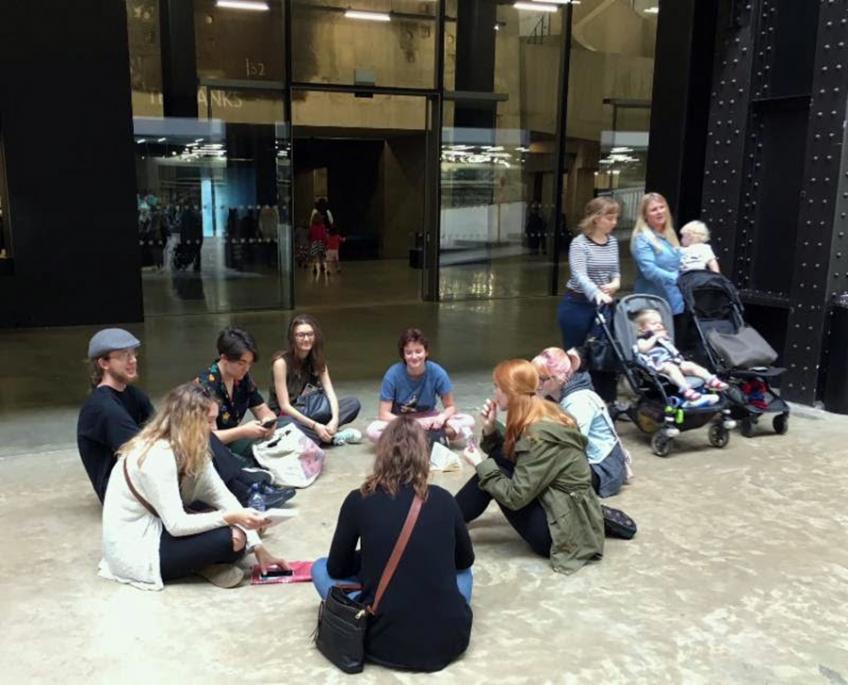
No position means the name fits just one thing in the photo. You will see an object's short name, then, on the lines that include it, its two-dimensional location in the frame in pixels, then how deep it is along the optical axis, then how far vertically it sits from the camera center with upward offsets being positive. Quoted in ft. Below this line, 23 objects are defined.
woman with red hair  12.24 -4.33
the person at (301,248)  62.13 -4.43
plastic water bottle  13.75 -5.35
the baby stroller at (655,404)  17.85 -4.64
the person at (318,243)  58.03 -3.77
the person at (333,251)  59.31 -4.34
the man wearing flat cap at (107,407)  12.64 -3.51
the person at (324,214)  60.35 -1.66
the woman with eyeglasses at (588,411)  14.55 -4.03
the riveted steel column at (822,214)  20.72 -0.34
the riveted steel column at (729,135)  23.32 +1.90
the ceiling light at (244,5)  39.06 +9.06
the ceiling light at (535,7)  46.68 +10.98
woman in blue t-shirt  17.71 -4.55
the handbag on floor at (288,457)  15.78 -5.25
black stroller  19.10 -3.57
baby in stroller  17.95 -3.70
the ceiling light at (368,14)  44.75 +9.90
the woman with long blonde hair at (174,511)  10.93 -4.58
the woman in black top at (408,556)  9.30 -4.25
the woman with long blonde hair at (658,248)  20.71 -1.30
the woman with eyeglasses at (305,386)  17.38 -4.33
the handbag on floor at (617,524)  13.53 -5.53
